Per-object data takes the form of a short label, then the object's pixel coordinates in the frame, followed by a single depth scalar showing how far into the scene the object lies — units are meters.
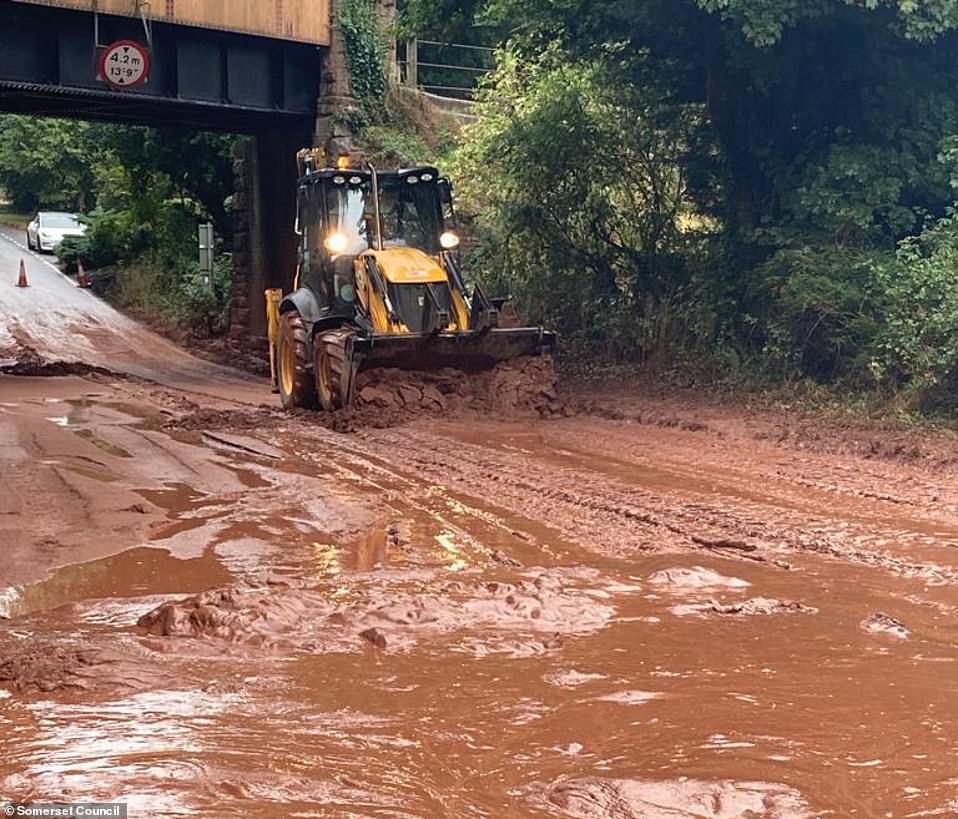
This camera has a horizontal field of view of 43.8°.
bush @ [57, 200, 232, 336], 28.64
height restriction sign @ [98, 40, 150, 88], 18.58
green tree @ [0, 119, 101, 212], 47.25
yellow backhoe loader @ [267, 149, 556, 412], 13.97
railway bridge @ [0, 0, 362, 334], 18.52
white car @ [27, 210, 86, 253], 40.84
